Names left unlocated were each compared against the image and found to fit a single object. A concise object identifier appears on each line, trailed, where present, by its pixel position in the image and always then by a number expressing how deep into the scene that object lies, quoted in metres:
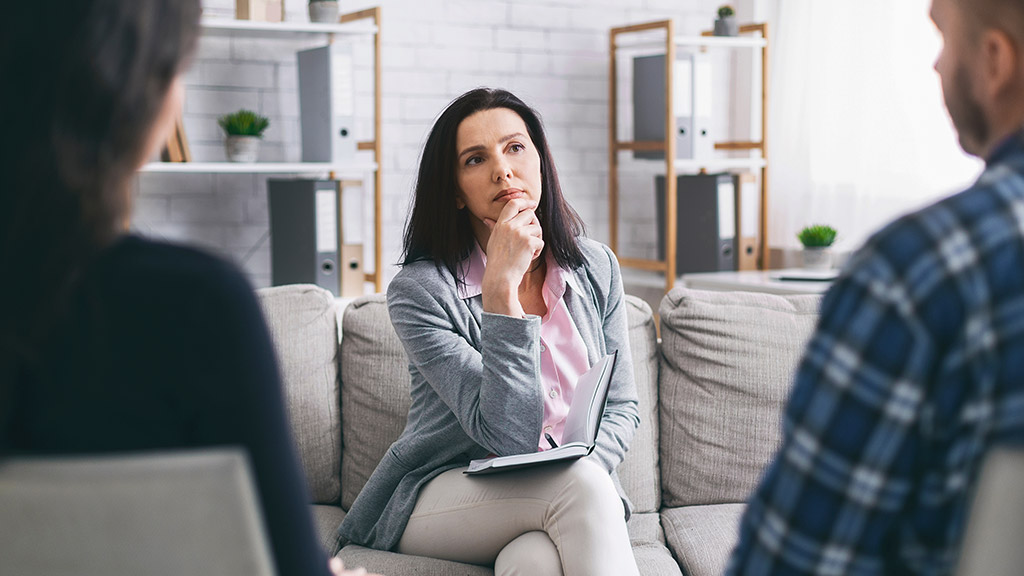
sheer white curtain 3.26
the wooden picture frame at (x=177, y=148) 2.97
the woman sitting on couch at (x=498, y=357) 1.62
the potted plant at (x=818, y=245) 3.35
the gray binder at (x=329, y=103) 3.06
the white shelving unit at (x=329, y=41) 2.96
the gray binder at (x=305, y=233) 3.10
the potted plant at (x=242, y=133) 3.06
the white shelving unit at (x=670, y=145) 3.45
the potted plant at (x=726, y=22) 3.59
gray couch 2.10
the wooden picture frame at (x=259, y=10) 3.06
